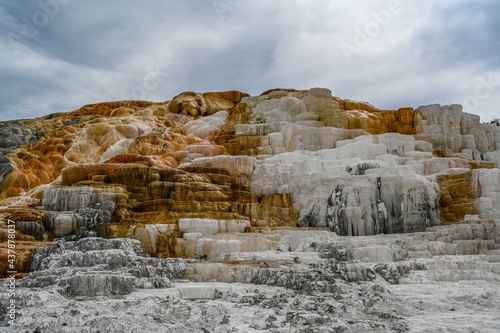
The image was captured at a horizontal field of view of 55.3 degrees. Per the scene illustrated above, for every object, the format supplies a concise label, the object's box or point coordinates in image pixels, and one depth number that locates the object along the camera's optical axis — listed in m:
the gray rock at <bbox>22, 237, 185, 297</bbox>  10.59
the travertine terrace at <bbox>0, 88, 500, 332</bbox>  9.48
